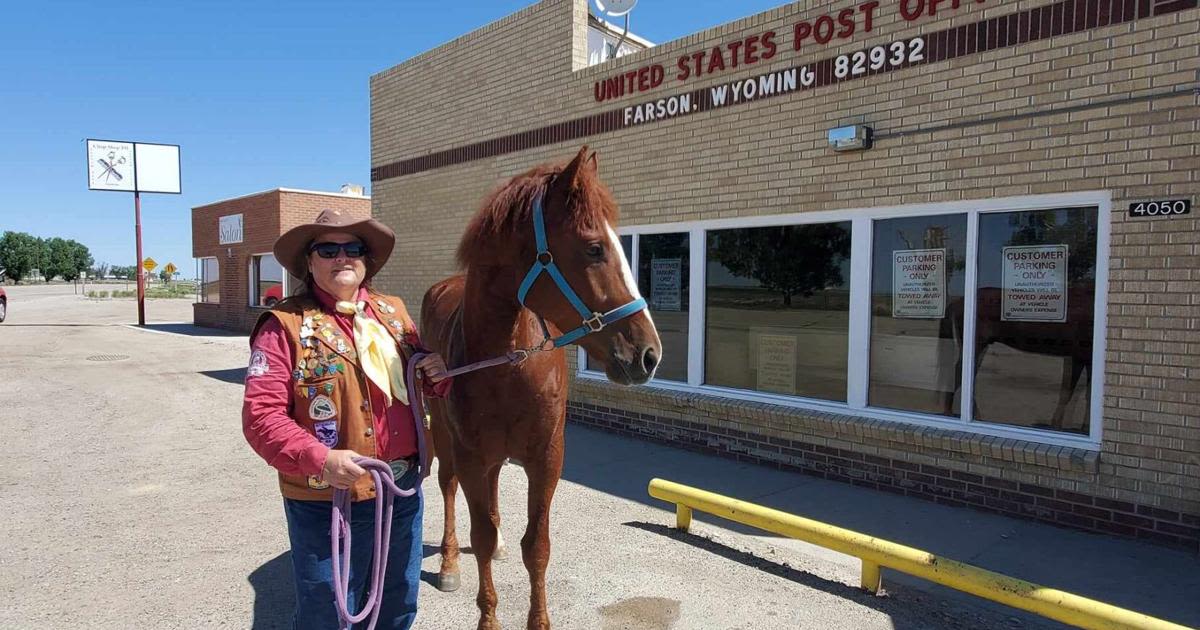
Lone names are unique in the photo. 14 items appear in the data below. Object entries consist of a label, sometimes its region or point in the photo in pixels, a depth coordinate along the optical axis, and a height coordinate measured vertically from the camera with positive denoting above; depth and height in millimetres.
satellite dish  8258 +3303
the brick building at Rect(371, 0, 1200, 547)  4484 +361
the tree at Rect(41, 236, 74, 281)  115000 +2700
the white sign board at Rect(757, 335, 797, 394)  6598 -759
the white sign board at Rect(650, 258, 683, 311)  7480 -1
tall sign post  26266 +4242
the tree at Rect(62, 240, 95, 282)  120875 +3274
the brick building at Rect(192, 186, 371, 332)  19141 +1022
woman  2088 -398
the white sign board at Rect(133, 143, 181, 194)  26859 +4331
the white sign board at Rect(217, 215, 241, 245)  20891 +1508
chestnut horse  2449 -188
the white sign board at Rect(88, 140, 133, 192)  26203 +4245
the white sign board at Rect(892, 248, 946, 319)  5520 +23
